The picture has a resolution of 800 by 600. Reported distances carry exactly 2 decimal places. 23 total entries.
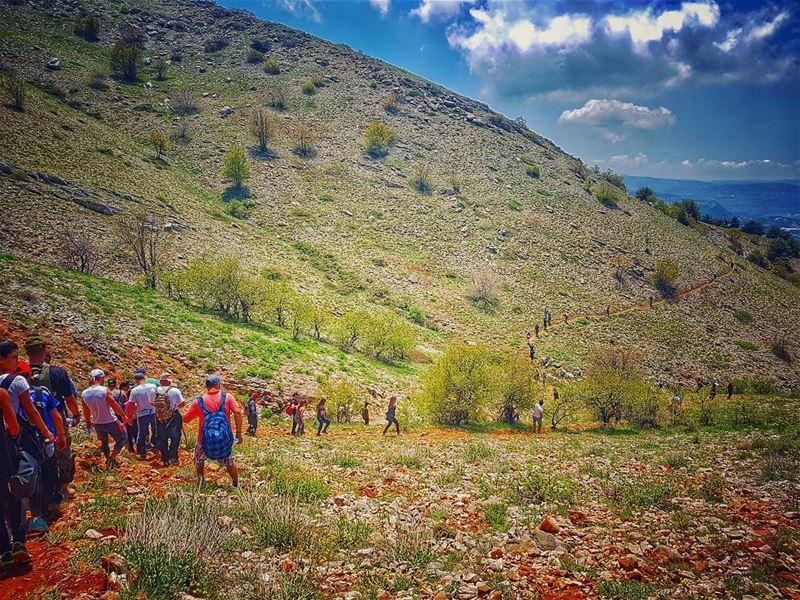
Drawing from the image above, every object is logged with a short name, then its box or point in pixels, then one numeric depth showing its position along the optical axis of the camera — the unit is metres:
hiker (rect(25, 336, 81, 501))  6.07
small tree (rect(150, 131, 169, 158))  53.06
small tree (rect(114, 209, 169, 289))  28.23
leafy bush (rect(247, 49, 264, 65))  85.48
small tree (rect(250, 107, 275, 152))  61.59
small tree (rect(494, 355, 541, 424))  21.36
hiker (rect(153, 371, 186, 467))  8.67
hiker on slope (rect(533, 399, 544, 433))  19.81
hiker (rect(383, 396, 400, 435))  17.12
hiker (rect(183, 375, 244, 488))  6.80
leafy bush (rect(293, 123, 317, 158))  64.19
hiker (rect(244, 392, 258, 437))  14.70
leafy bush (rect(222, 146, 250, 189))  52.41
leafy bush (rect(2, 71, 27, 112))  41.97
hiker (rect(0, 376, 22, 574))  4.60
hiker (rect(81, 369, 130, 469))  7.96
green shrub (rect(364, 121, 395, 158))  69.69
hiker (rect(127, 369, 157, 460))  8.95
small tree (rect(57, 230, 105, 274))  25.60
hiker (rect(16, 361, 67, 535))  5.29
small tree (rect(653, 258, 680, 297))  54.50
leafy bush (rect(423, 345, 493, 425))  19.94
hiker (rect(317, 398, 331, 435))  16.11
